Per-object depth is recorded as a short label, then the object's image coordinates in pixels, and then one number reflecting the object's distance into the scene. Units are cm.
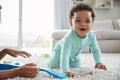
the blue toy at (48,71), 119
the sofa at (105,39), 321
